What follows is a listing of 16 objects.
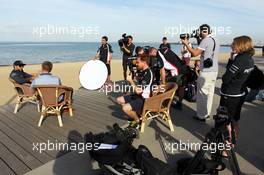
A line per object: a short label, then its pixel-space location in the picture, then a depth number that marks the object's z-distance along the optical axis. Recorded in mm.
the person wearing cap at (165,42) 6944
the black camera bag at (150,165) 1769
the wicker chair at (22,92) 3684
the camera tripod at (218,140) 1838
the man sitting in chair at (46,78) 3238
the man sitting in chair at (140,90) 2920
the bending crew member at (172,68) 3882
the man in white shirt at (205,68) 3089
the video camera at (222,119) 1885
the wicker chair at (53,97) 3075
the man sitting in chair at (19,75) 3858
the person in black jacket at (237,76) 2204
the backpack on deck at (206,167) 1943
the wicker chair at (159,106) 2858
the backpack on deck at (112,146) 1869
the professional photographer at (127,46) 5494
